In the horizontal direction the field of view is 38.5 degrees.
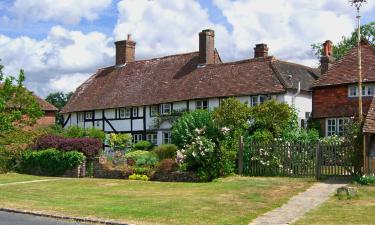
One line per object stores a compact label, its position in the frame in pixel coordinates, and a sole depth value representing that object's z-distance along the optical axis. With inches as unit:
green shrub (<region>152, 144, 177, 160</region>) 1221.8
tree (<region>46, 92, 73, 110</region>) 3774.6
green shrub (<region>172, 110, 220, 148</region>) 1082.7
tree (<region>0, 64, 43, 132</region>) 1348.4
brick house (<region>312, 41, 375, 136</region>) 1317.7
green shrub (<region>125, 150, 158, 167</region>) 1131.9
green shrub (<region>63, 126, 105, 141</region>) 1489.9
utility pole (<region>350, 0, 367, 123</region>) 1055.6
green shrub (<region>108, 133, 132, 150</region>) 1619.1
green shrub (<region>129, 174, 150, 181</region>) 1058.7
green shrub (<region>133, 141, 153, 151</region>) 1556.3
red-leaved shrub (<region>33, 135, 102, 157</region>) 1226.6
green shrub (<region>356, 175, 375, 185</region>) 805.2
